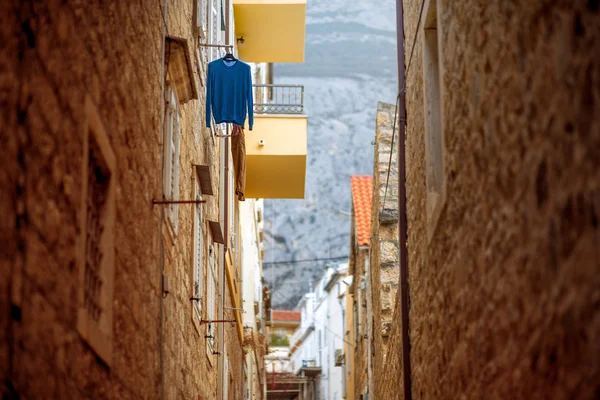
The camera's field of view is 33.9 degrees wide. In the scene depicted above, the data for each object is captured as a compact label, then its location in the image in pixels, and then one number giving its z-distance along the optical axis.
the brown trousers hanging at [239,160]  18.41
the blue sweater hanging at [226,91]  12.77
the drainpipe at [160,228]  8.59
